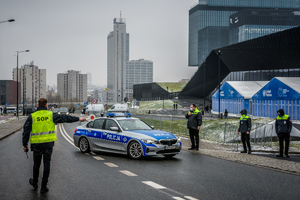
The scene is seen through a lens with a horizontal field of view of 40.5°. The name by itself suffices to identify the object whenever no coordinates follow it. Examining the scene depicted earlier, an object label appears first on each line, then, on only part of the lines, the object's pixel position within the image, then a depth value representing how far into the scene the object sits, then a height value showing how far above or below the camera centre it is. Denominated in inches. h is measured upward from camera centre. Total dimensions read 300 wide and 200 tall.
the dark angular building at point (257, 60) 2133.4 +242.7
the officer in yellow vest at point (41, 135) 307.7 -28.9
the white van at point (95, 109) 2239.7 -63.9
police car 498.3 -52.5
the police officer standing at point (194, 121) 629.6 -35.2
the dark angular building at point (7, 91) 6266.2 +96.0
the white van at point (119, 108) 1929.1 -48.5
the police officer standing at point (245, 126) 605.6 -41.1
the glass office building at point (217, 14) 6973.4 +1476.5
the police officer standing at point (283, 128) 572.7 -41.1
